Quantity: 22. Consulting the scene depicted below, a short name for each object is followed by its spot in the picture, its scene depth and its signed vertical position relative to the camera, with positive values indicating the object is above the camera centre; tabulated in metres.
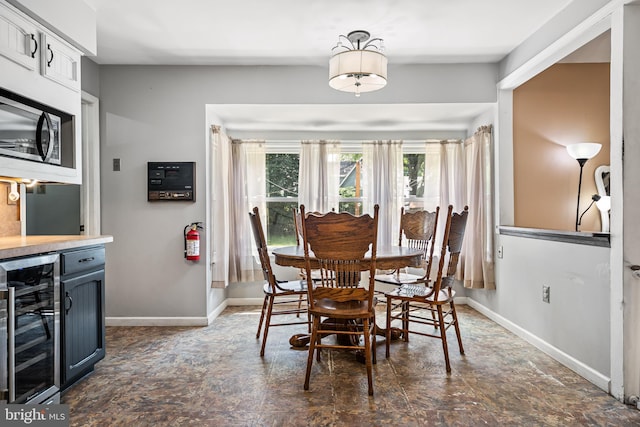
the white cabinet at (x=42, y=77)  2.25 +0.80
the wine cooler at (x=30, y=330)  1.88 -0.59
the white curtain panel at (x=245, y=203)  4.71 +0.08
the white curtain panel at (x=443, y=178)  4.79 +0.36
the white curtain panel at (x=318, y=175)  4.87 +0.40
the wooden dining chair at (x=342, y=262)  2.43 -0.32
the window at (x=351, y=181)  5.04 +0.34
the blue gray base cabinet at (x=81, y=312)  2.36 -0.61
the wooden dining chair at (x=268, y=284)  3.16 -0.59
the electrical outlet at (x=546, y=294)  3.14 -0.64
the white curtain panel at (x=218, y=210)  4.20 +0.00
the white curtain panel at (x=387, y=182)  4.89 +0.32
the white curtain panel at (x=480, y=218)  4.09 -0.09
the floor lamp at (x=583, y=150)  3.70 +0.52
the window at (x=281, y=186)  5.04 +0.28
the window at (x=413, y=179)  5.03 +0.36
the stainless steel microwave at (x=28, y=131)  2.26 +0.46
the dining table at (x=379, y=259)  2.84 -0.34
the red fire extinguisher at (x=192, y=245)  3.88 -0.32
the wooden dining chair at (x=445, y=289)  2.82 -0.59
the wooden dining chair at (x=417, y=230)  3.77 -0.19
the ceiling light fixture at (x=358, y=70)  2.82 +0.95
